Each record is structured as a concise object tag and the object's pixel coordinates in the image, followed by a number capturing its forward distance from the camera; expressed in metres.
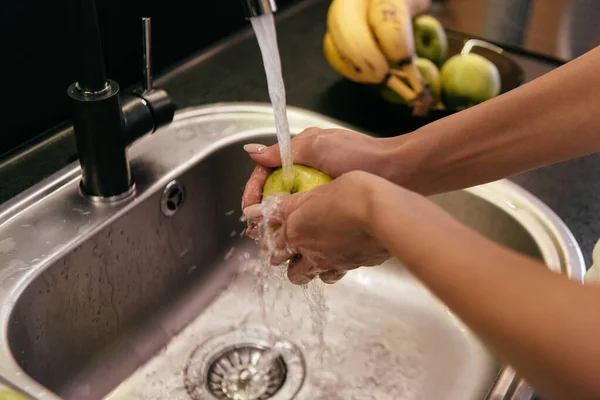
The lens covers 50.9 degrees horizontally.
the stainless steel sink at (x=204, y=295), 0.68
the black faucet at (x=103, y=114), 0.63
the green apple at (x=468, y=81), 0.89
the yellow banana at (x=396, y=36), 0.88
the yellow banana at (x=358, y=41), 0.89
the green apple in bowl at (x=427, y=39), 0.96
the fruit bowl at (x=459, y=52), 0.88
